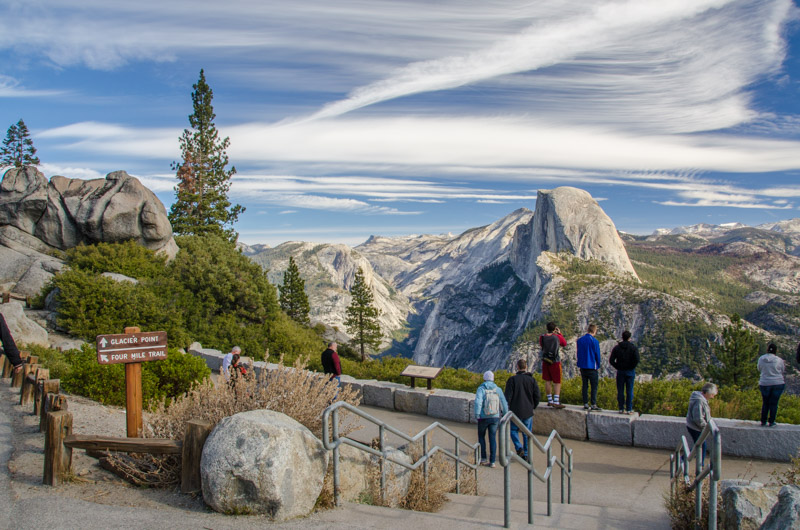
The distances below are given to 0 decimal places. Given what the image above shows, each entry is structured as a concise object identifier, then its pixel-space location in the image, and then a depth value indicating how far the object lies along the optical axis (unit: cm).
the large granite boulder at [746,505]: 510
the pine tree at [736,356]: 2919
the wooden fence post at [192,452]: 562
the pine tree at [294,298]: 5211
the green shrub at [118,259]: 2361
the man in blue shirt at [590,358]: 1069
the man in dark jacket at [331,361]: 1177
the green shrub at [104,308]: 1878
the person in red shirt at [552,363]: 1081
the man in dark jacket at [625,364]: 1022
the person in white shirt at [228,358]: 1107
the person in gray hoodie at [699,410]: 772
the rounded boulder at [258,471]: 513
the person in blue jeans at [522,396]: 909
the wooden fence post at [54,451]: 599
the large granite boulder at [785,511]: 431
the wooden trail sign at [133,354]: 686
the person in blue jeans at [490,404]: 907
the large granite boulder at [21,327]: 1622
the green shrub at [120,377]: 1056
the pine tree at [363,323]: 5066
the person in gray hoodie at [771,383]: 884
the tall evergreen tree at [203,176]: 4200
